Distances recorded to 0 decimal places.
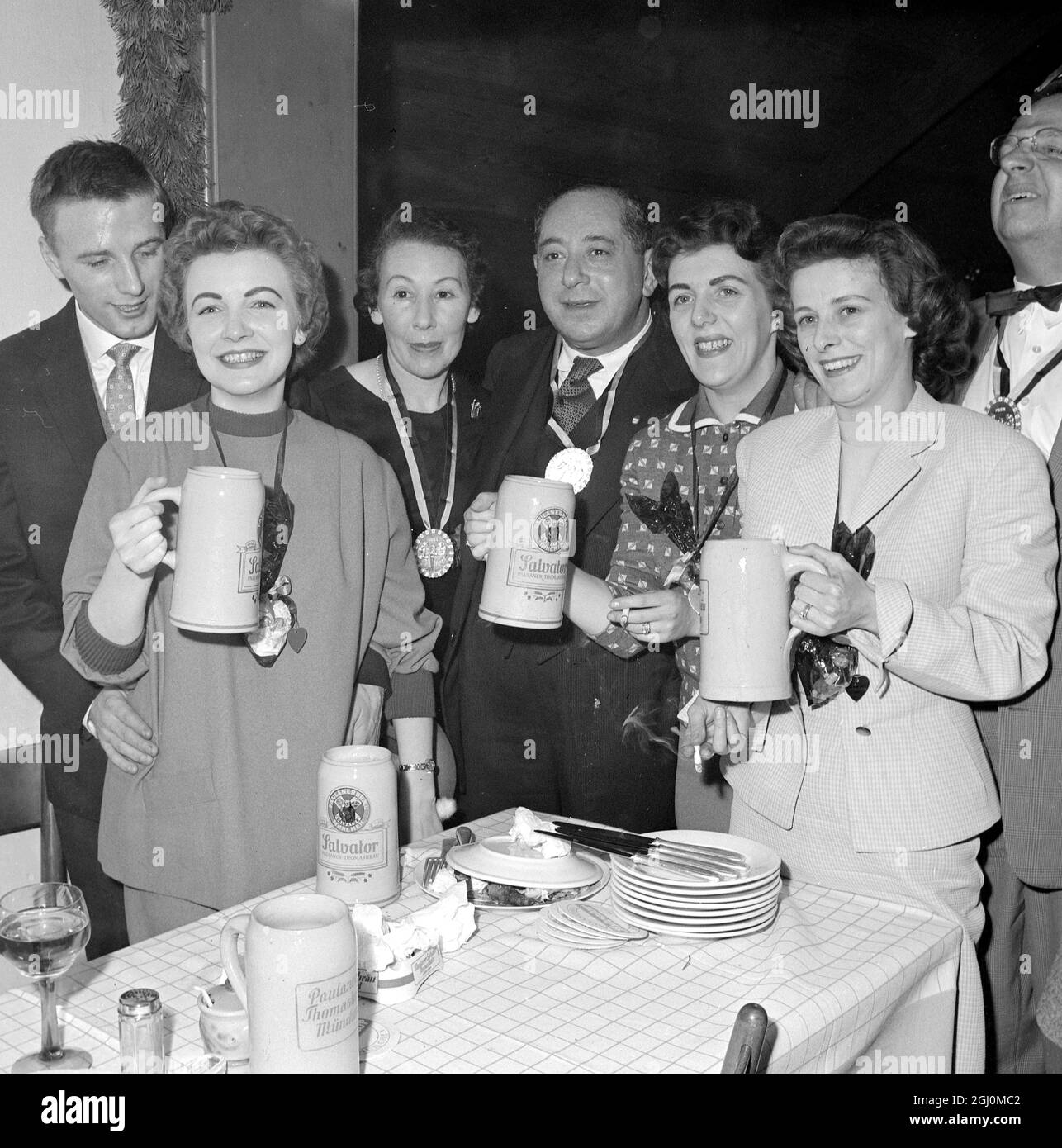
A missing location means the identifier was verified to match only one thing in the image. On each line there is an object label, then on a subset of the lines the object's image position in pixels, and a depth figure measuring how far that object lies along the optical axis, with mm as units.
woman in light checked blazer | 1736
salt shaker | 1140
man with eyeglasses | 2014
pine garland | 2221
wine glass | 1178
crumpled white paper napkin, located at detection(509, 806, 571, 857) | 1661
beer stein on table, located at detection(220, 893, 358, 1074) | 1061
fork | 1663
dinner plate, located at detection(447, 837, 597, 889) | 1585
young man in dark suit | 2102
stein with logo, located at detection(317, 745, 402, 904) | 1508
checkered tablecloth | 1225
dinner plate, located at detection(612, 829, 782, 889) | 1515
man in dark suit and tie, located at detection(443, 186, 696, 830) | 2539
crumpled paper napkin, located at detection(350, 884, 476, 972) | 1333
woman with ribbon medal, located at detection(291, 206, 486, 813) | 2514
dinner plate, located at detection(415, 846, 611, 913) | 1588
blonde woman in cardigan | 1976
